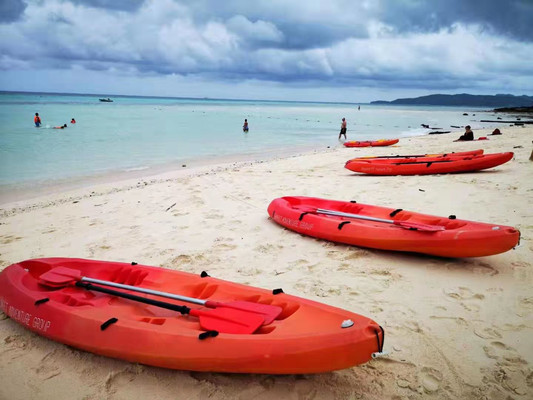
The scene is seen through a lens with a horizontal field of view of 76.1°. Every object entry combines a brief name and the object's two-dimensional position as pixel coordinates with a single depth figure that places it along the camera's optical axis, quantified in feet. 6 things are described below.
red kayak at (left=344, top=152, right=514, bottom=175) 30.27
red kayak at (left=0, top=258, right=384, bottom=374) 7.91
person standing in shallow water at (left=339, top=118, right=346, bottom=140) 72.76
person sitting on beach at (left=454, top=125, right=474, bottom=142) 54.54
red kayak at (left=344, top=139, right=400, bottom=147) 58.88
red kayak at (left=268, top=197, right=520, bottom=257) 13.23
